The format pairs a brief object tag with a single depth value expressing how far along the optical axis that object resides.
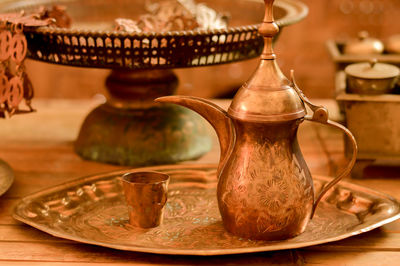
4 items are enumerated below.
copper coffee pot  1.34
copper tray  1.36
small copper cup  1.39
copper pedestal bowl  1.51
